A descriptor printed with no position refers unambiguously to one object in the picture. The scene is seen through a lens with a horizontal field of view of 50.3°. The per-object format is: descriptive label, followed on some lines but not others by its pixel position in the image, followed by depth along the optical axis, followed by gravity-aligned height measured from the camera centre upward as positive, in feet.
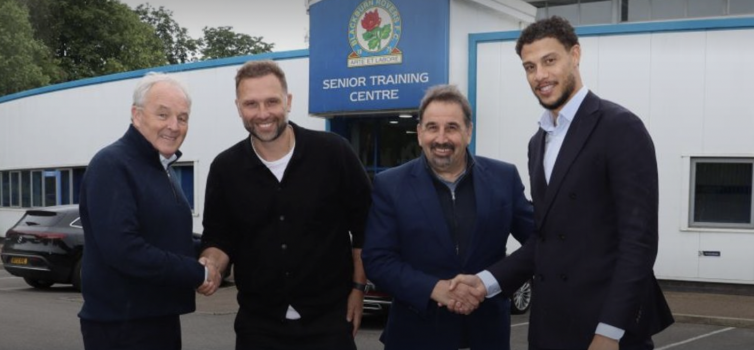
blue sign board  47.44 +6.42
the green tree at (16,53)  110.01 +13.79
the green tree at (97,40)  139.85 +20.04
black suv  40.91 -4.86
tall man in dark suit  9.35 -0.63
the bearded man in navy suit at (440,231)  11.86 -1.09
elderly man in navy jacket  10.91 -1.15
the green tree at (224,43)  205.87 +28.86
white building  42.47 +3.84
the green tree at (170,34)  192.54 +29.49
